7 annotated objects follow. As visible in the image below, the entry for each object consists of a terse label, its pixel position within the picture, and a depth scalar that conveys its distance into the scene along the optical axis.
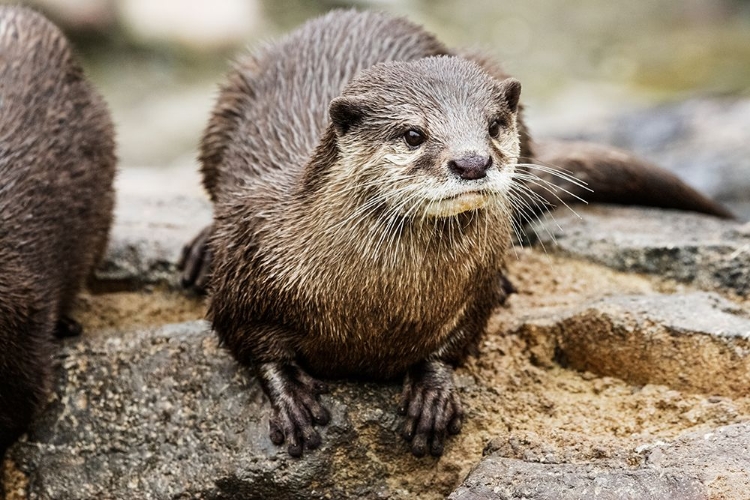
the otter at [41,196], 6.68
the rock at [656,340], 6.35
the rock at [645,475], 5.29
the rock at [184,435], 6.13
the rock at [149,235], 8.25
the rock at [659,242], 7.38
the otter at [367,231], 5.37
